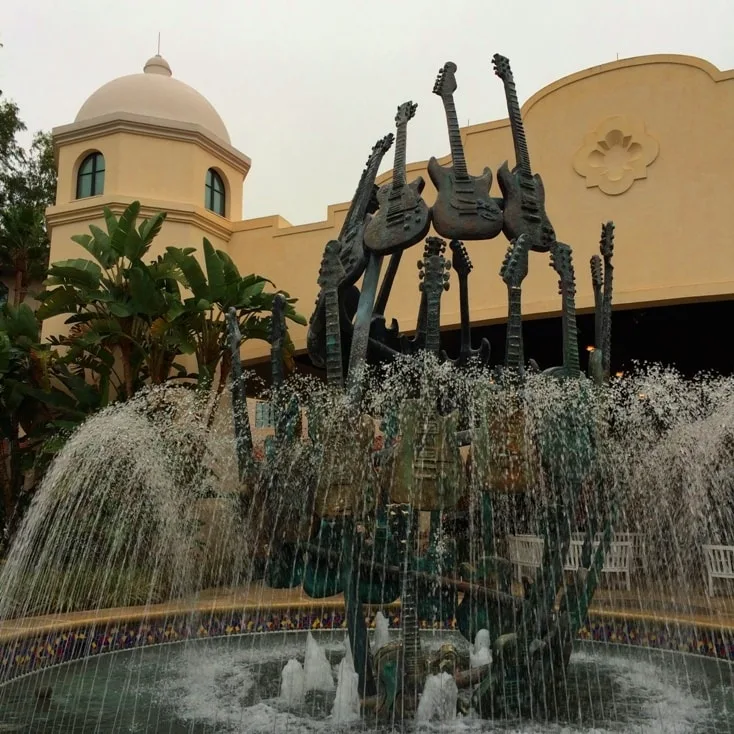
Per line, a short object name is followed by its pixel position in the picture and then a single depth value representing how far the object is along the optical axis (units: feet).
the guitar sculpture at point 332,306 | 17.47
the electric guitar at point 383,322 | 21.30
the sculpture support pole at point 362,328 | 16.61
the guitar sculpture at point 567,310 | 17.20
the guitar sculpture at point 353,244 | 19.01
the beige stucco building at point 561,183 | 42.39
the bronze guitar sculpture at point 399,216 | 17.80
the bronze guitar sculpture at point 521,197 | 18.45
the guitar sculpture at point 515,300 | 16.46
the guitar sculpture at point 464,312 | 21.17
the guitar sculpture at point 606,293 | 18.78
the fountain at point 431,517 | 16.11
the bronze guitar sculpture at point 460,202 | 17.74
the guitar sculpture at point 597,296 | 19.38
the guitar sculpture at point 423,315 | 17.07
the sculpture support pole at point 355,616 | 16.44
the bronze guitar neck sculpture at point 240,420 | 18.78
